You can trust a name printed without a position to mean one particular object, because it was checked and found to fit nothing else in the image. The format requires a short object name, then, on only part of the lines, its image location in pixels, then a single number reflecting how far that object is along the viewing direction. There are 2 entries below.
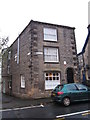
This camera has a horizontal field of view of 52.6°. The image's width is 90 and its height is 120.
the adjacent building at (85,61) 15.95
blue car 6.75
